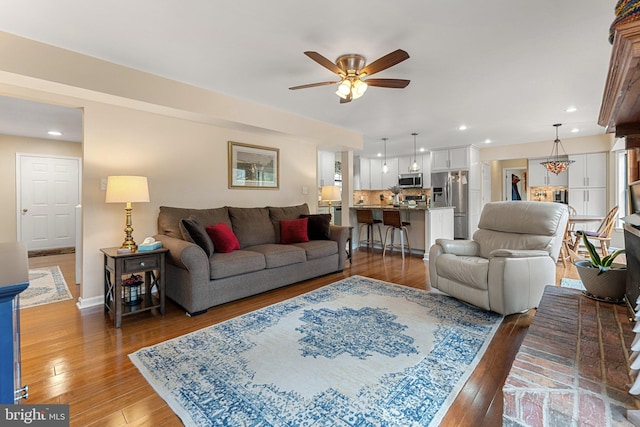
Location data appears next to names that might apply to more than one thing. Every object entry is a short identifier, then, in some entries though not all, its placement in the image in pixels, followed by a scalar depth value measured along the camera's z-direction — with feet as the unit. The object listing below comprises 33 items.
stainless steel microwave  25.81
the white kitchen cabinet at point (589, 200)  19.27
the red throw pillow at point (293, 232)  13.32
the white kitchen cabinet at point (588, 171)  19.19
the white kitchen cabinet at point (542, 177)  21.18
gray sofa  9.09
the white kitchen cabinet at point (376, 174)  28.68
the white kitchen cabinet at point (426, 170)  25.48
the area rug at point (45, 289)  10.39
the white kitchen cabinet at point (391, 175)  27.61
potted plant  5.80
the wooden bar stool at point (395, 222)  17.10
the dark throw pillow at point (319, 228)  14.01
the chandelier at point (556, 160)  18.03
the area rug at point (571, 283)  11.19
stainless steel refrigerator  22.93
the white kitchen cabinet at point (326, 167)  23.13
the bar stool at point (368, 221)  18.35
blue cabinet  2.46
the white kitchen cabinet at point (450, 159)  22.72
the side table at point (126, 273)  8.34
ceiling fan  8.31
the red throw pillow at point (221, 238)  10.78
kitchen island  17.12
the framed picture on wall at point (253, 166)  13.91
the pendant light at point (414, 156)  19.42
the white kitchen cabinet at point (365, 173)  28.86
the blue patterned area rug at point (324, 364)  4.91
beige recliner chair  8.25
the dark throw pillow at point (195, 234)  9.73
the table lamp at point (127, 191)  9.08
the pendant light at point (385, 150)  20.40
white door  18.48
